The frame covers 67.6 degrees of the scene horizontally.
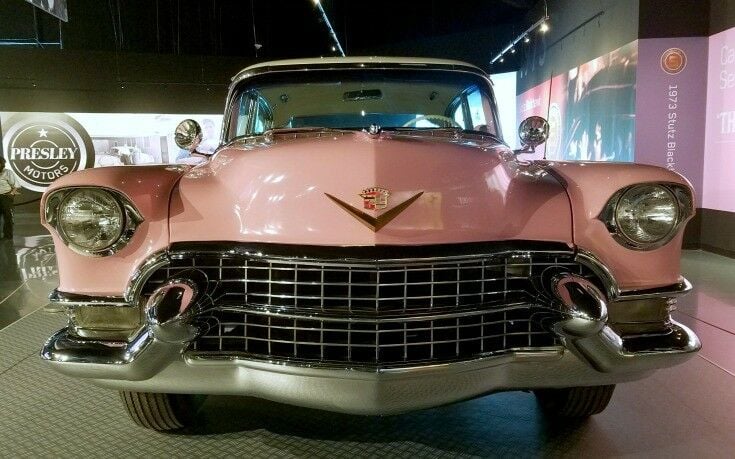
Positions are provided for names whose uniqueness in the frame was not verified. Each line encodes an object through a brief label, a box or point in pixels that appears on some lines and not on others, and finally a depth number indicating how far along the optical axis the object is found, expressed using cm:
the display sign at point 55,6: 598
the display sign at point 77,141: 1078
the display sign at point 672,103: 664
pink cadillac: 165
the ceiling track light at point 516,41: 901
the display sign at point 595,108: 725
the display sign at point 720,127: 612
